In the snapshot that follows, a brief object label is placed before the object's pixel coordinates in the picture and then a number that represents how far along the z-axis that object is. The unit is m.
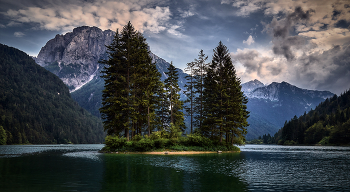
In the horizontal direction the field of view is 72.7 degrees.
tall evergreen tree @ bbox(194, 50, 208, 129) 61.97
